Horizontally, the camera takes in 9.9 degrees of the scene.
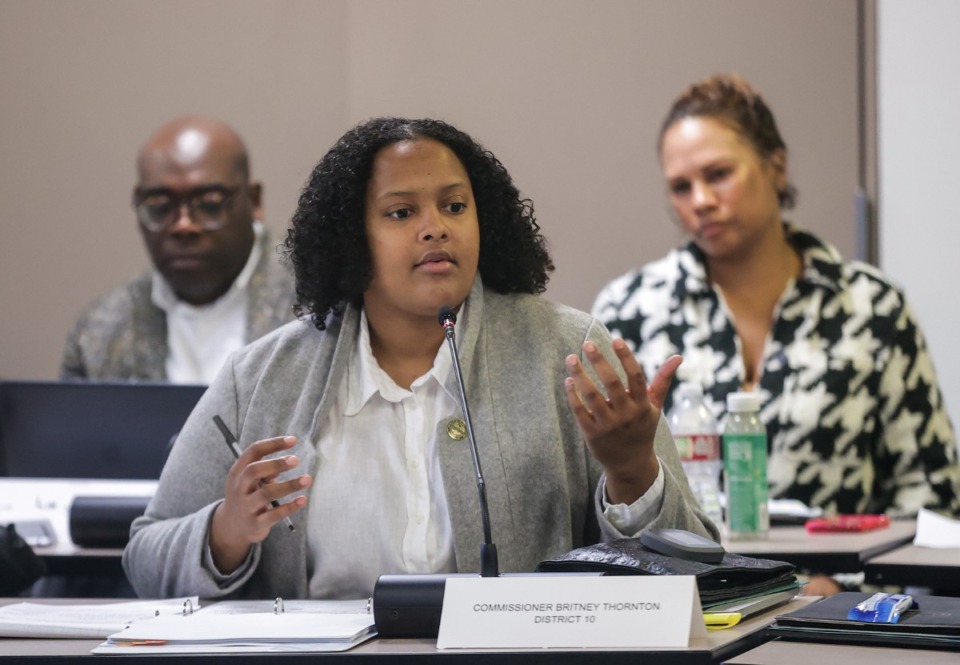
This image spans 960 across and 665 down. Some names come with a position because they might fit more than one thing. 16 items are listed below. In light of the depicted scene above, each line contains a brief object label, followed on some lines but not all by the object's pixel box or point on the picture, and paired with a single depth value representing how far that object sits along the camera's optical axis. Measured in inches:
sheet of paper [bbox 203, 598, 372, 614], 262.4
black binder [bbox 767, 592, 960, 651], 252.9
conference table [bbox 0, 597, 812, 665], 251.5
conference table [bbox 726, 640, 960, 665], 251.2
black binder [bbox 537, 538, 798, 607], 256.6
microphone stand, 257.4
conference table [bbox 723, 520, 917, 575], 276.3
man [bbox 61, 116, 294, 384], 327.1
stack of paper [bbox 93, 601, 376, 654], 255.4
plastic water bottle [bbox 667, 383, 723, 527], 288.8
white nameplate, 252.6
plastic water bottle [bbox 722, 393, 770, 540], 282.4
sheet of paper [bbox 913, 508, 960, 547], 279.3
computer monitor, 286.4
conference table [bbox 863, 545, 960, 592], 271.7
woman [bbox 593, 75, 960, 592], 304.3
